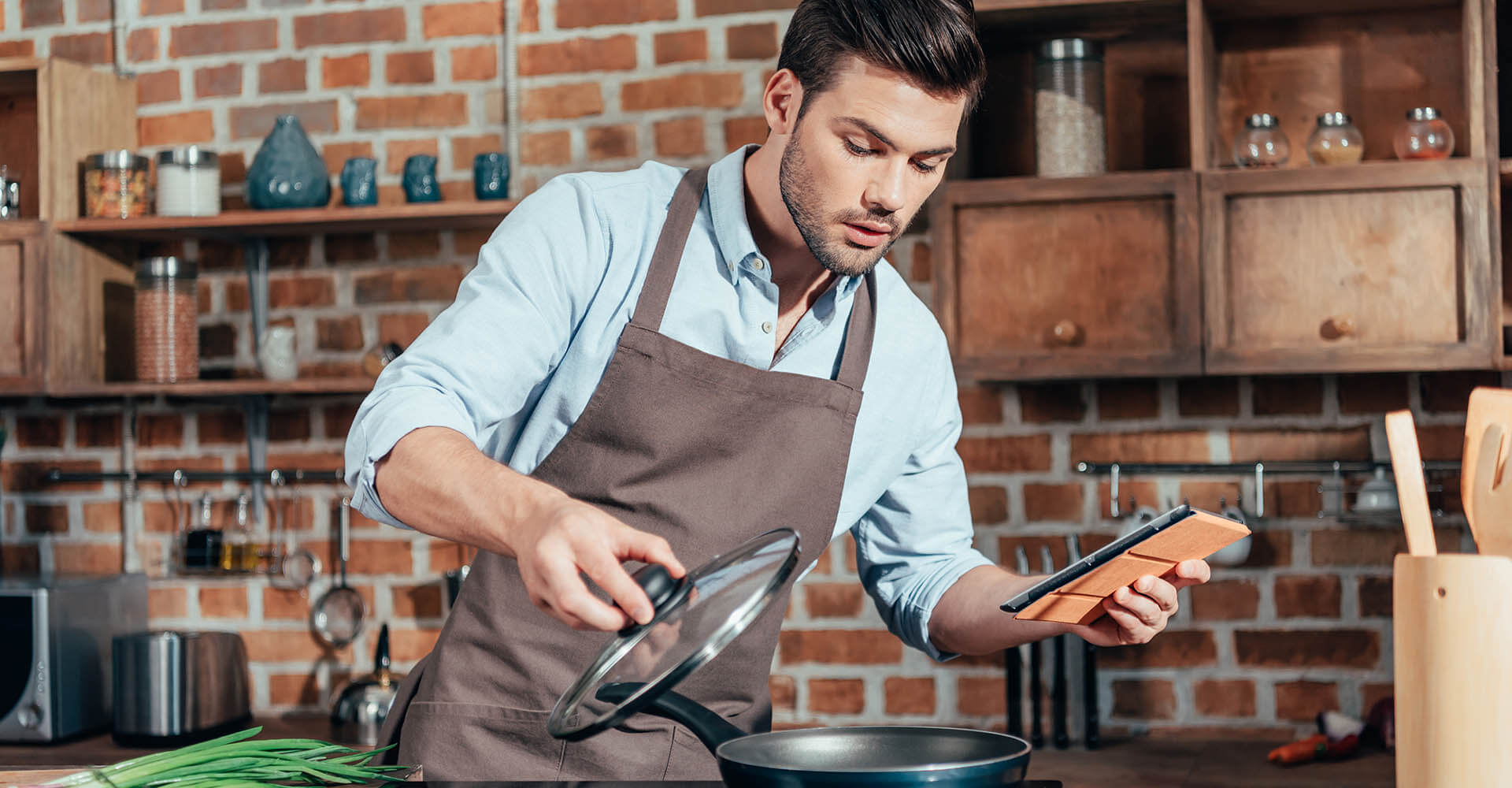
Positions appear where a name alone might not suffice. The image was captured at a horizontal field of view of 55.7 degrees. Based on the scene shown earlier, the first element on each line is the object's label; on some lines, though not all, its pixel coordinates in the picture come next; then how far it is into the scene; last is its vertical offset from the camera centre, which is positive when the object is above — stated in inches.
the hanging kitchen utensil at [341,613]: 109.5 -14.7
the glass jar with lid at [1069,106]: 91.4 +19.3
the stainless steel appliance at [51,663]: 99.4 -16.6
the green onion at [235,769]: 39.2 -9.7
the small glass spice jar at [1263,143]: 90.0 +16.3
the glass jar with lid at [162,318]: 106.5 +8.1
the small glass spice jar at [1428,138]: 87.4 +15.9
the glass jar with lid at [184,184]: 104.8 +17.8
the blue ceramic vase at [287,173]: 104.0 +18.3
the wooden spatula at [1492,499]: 65.9 -4.7
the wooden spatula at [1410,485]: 50.4 -3.1
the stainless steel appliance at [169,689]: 99.3 -18.5
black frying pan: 33.3 -8.8
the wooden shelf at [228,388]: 102.6 +2.7
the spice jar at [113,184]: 105.4 +17.9
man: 53.4 +1.8
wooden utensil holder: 46.2 -9.0
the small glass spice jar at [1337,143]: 88.7 +16.0
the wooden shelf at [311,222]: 100.4 +14.6
